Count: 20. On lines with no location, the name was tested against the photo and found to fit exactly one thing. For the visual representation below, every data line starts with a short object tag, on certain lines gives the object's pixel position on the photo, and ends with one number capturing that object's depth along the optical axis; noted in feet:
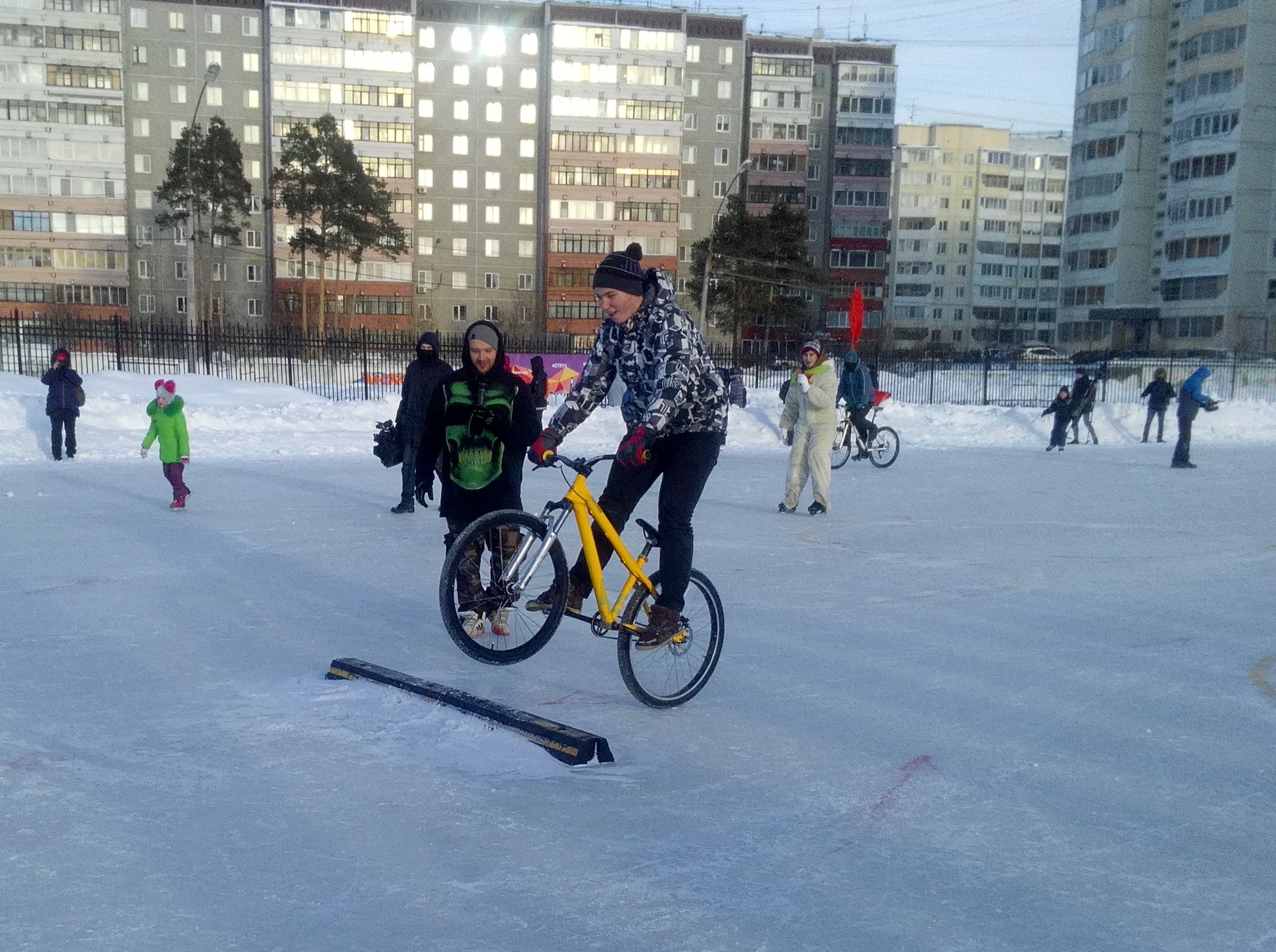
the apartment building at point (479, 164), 222.69
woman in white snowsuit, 37.96
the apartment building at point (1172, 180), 214.07
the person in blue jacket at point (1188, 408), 56.70
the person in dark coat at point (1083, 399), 70.85
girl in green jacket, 34.19
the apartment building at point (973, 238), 341.41
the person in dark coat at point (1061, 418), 69.36
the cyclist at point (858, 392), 53.01
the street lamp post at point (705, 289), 119.99
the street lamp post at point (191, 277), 82.28
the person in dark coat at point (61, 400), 49.57
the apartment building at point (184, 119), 210.59
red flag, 89.74
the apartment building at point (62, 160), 198.18
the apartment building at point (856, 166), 256.93
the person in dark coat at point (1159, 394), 72.33
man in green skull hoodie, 19.60
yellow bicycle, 15.56
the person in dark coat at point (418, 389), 33.42
